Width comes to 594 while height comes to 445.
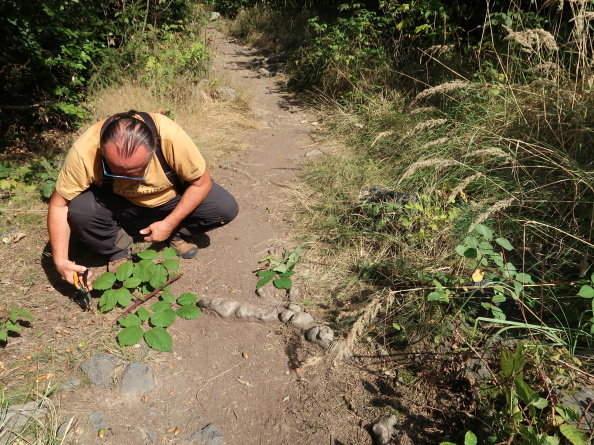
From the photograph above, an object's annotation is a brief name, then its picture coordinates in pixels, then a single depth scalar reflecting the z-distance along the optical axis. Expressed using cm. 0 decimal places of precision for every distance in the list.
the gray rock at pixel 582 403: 167
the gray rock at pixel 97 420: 195
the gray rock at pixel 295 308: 264
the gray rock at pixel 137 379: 215
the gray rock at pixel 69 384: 209
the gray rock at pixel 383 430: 194
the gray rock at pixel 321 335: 240
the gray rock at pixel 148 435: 194
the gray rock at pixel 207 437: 197
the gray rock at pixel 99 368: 215
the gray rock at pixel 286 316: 259
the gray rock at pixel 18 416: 177
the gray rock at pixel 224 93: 565
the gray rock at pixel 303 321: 254
